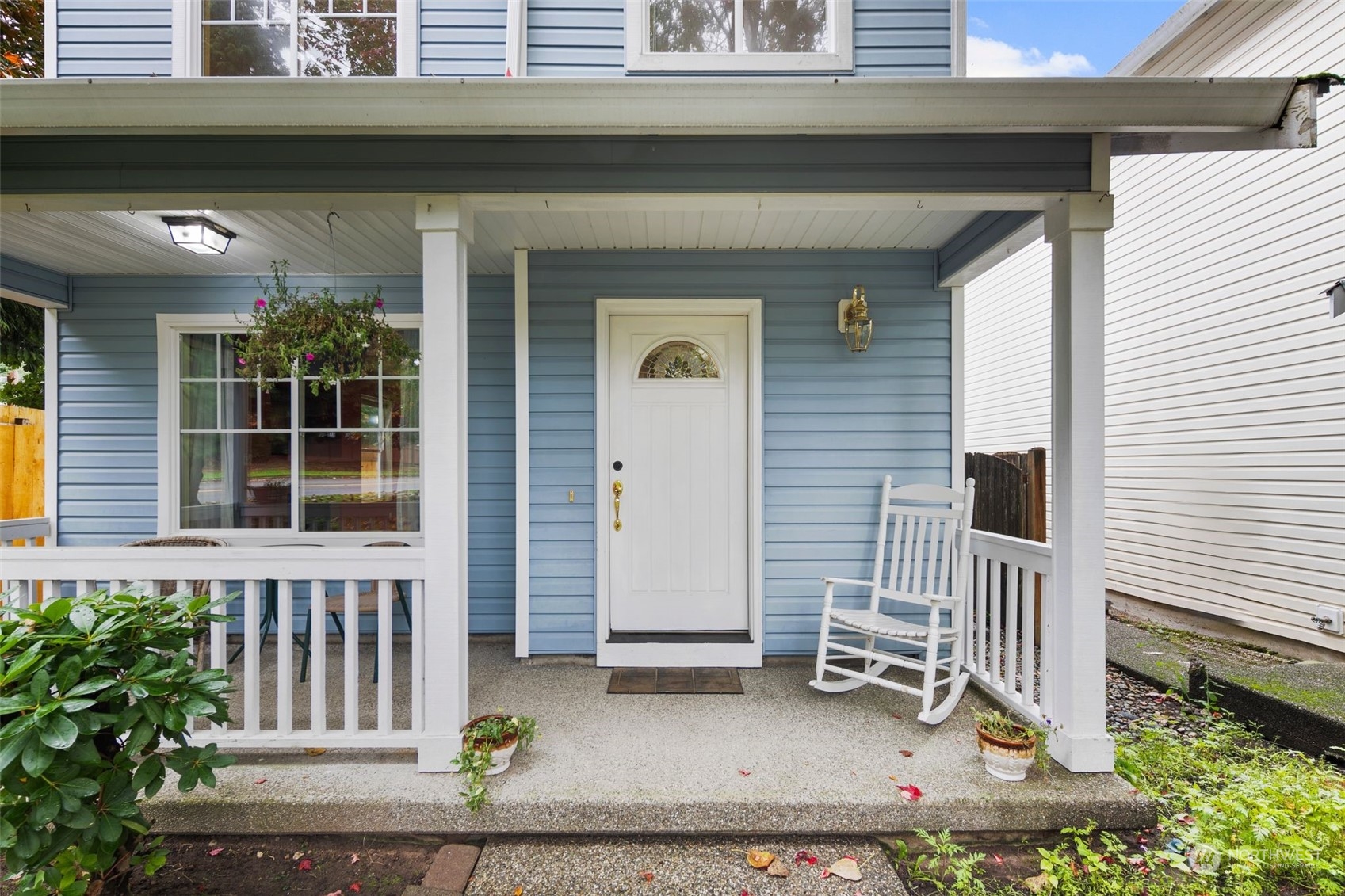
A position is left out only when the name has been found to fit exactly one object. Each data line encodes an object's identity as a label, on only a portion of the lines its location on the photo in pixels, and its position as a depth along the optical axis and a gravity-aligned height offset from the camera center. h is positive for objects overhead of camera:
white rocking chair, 2.75 -0.73
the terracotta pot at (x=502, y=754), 2.18 -1.07
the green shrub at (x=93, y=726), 1.51 -0.72
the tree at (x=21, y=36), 5.73 +3.86
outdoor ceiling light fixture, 2.84 +0.99
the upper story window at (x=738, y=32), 3.20 +2.18
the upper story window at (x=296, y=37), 3.41 +2.25
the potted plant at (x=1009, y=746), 2.16 -1.04
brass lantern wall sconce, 3.32 +0.69
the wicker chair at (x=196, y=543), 2.97 -0.51
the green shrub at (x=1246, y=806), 1.90 -1.26
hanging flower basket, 2.84 +0.50
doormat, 3.06 -1.18
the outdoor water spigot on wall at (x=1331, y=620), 3.51 -0.97
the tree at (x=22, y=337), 5.86 +1.07
